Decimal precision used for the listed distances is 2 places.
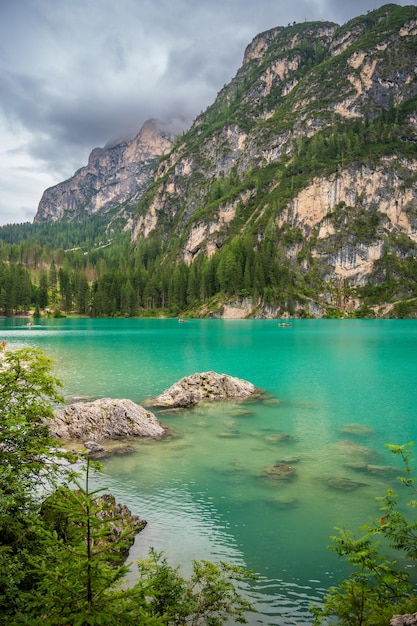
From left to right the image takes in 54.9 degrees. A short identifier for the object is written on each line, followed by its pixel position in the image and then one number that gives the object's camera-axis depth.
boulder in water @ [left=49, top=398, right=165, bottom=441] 27.83
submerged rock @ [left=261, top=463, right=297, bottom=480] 21.27
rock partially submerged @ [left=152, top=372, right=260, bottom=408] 37.31
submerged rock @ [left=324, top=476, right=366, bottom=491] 20.05
